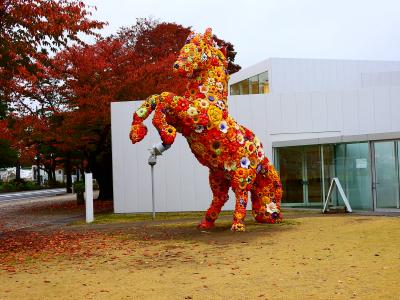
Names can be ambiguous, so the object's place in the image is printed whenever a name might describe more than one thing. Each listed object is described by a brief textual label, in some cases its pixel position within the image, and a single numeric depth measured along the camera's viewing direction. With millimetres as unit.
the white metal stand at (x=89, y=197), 15703
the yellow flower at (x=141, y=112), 9914
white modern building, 18391
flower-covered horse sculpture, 10070
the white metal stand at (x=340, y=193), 15023
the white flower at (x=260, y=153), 11211
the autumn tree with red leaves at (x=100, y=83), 19953
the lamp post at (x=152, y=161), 16031
